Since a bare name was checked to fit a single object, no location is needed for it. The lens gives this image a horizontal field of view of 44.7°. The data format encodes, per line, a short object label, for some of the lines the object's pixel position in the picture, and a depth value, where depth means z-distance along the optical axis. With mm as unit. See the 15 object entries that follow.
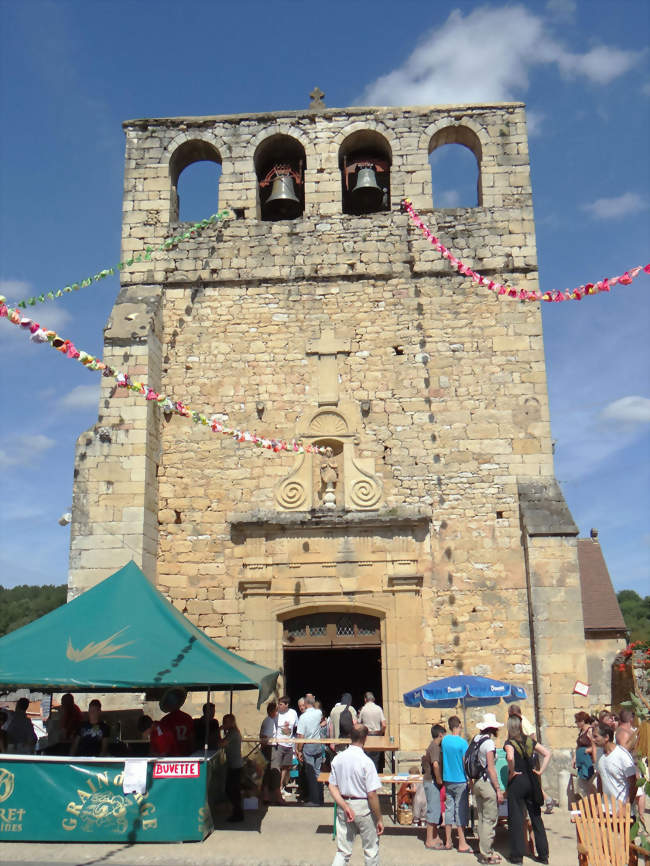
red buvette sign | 6727
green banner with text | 6598
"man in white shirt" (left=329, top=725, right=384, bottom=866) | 5066
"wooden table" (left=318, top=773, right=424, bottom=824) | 7340
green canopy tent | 6652
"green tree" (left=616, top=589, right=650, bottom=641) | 46031
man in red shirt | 7113
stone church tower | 9844
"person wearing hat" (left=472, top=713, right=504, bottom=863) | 6457
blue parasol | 8031
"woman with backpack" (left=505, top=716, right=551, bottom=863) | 6340
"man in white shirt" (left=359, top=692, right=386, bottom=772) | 8891
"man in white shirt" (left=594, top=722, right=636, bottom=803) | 5656
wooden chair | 4879
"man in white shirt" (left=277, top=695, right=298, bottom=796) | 9016
